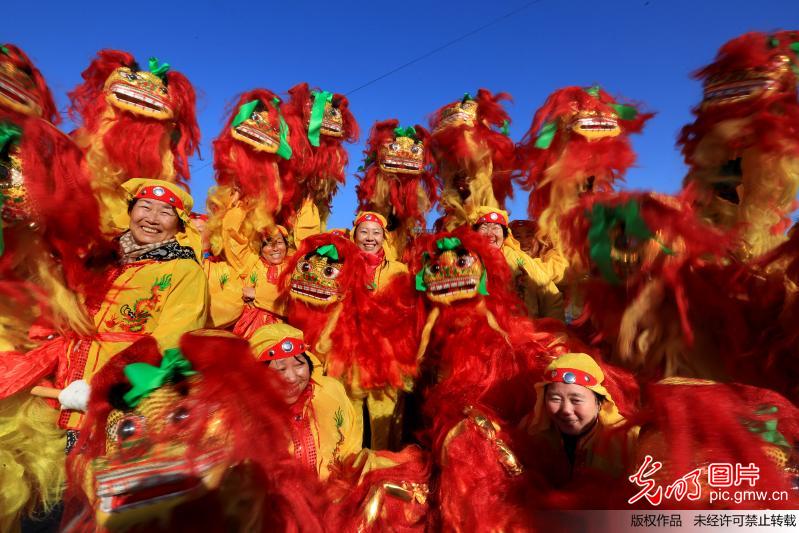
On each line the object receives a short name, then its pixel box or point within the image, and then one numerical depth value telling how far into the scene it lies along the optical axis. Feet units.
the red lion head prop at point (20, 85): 6.61
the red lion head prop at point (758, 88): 6.98
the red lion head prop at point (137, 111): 11.15
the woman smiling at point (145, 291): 7.76
